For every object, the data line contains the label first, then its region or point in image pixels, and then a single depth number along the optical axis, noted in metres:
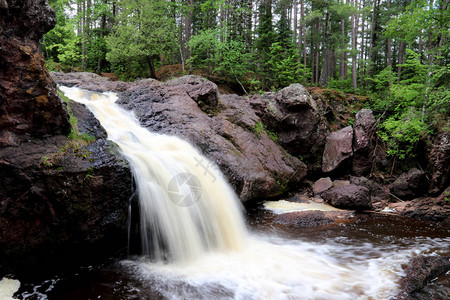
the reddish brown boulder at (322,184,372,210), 7.71
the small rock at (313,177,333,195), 9.05
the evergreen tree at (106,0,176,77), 14.16
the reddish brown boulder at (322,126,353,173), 9.95
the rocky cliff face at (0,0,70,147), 3.73
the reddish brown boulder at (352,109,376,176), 10.16
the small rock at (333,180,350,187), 9.09
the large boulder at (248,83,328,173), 9.97
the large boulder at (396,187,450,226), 7.11
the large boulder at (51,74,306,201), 7.27
